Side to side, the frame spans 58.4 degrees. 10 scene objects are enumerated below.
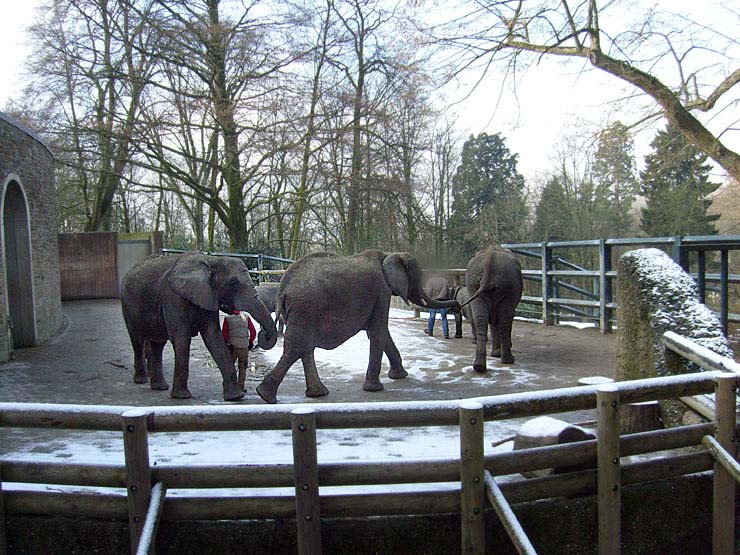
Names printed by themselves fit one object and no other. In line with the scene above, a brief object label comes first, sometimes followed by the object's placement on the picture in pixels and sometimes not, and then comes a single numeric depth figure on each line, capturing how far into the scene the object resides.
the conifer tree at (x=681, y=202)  23.44
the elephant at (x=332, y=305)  6.86
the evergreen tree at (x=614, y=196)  24.73
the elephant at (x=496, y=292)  8.70
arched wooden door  11.07
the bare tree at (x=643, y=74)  11.25
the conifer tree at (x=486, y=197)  25.53
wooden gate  21.89
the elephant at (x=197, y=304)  6.96
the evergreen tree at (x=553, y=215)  24.94
